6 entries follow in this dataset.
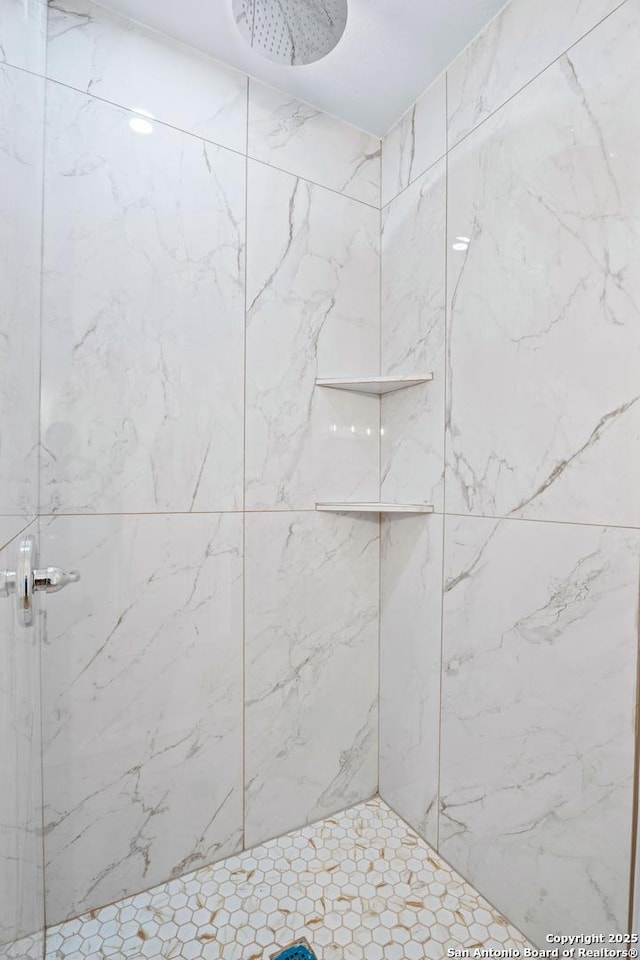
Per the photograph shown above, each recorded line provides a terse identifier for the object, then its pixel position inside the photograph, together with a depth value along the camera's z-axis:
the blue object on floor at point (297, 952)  0.88
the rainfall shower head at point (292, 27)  0.93
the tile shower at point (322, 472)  0.79
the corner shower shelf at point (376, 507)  1.15
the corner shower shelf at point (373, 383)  1.17
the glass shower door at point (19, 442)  0.53
